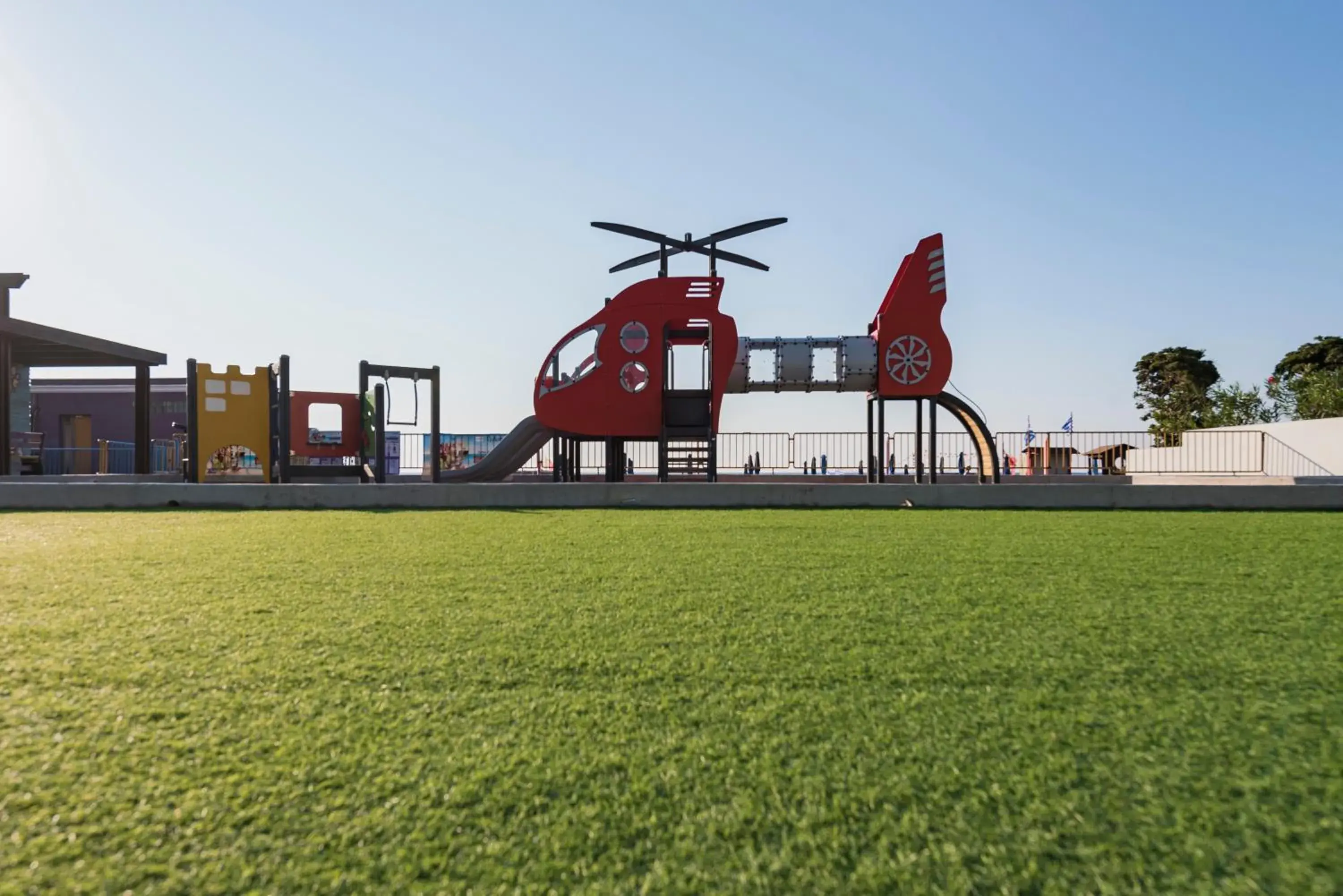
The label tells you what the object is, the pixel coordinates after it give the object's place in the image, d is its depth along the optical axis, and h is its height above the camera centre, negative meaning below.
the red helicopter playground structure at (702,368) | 13.23 +1.87
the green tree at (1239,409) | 35.22 +2.37
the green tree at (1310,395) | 27.84 +2.60
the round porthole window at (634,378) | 13.30 +1.64
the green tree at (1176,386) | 45.47 +6.48
